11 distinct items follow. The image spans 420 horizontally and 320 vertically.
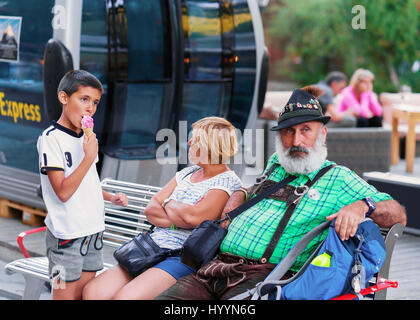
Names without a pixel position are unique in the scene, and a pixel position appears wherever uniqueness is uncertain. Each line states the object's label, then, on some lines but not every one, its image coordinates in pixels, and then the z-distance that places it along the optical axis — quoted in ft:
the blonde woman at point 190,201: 10.53
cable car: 19.65
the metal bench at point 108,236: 12.80
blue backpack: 8.95
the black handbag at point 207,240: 10.26
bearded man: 9.71
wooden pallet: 21.52
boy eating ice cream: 9.75
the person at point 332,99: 31.32
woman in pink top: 34.96
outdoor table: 33.17
